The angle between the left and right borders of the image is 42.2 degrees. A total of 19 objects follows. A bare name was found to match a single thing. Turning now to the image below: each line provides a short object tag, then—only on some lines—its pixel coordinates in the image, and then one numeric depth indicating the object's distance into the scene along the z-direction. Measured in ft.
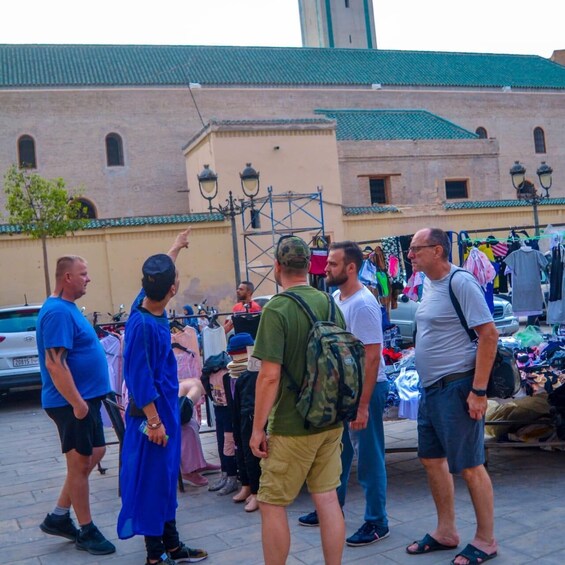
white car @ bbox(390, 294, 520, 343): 51.88
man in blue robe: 14.15
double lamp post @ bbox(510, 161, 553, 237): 64.54
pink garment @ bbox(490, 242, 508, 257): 28.32
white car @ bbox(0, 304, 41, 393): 38.65
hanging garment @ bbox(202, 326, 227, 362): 26.32
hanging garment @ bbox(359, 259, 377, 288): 26.58
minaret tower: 176.24
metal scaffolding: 80.38
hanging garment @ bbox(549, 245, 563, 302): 23.65
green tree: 67.26
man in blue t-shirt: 15.80
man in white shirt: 15.52
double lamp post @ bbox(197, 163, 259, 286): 54.54
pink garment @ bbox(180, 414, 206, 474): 21.36
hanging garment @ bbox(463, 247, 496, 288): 26.66
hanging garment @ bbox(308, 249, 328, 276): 26.53
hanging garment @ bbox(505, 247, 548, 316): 26.50
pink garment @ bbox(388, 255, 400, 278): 28.25
